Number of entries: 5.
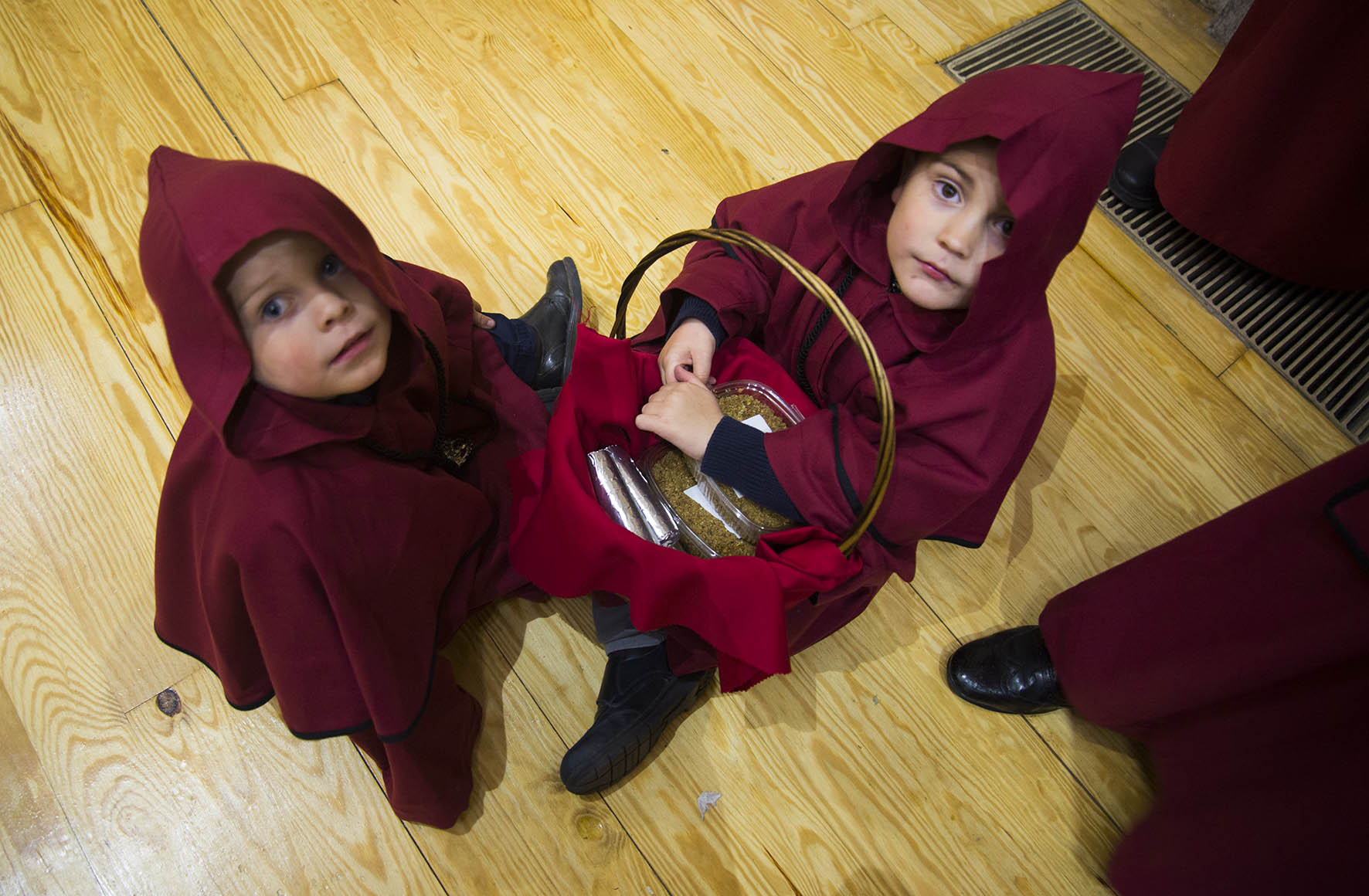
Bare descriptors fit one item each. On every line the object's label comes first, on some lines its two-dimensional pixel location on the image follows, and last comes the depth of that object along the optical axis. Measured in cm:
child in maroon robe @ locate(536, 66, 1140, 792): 71
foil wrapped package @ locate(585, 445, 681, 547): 89
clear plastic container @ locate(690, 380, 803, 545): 90
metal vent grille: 130
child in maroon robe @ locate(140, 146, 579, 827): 61
